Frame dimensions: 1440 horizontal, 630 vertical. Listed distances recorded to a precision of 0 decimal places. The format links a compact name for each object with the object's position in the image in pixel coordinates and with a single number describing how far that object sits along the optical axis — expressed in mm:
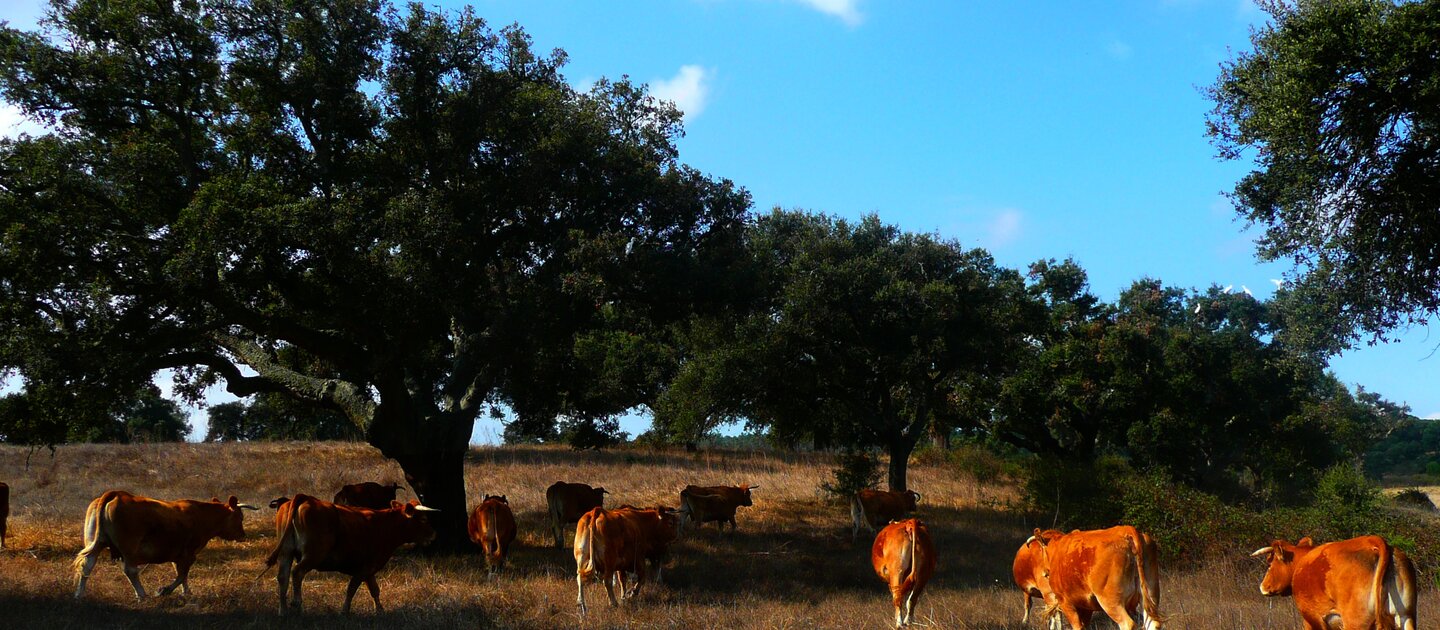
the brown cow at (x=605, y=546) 13102
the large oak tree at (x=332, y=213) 14148
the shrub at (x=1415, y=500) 35700
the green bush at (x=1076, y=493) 21500
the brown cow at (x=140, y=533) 12055
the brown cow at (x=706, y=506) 21578
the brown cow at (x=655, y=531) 14922
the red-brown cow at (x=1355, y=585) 9258
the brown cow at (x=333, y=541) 11898
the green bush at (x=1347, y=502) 18547
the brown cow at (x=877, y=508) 21719
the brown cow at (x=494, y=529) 15266
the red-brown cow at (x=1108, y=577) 9664
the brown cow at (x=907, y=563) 11898
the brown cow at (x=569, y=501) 19469
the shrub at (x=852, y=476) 26047
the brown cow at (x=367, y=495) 19719
